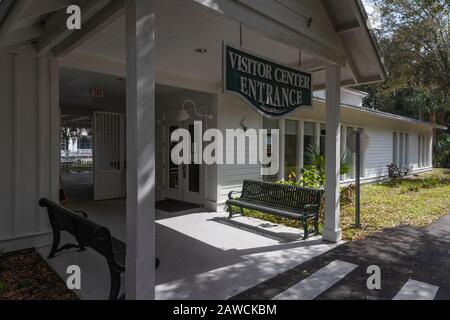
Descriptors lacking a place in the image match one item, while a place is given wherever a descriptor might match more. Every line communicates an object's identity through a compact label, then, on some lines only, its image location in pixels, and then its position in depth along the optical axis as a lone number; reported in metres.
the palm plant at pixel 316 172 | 7.29
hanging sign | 3.19
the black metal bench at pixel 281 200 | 5.27
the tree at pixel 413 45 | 12.10
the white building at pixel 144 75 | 2.51
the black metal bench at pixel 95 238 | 2.75
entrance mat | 7.31
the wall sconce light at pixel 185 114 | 6.57
